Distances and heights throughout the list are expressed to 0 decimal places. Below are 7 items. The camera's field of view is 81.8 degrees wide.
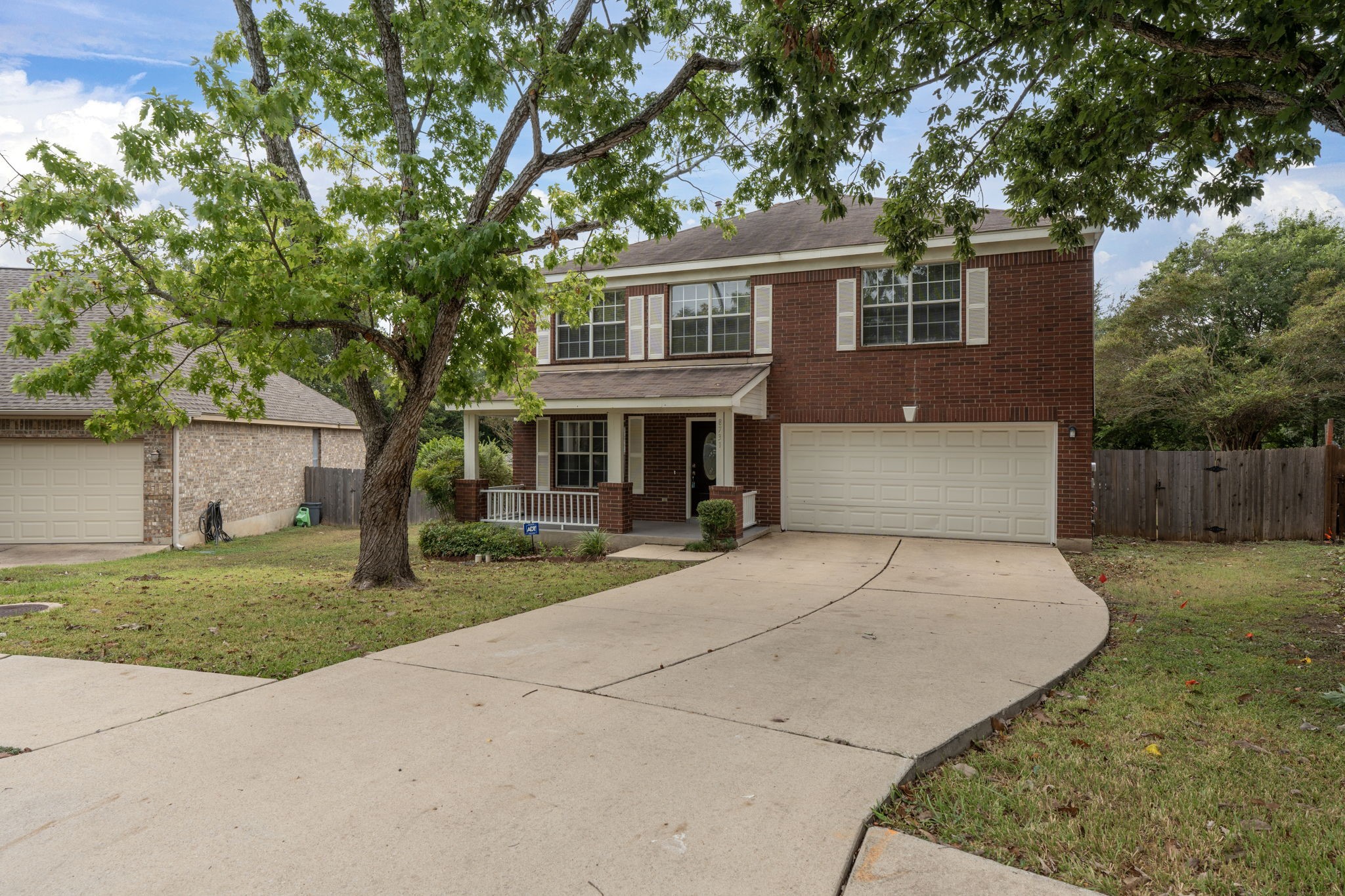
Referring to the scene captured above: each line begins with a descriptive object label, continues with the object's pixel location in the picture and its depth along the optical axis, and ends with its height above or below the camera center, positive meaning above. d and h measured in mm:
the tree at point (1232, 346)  20672 +3013
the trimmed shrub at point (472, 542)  13195 -1643
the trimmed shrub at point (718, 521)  12984 -1225
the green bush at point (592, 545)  13164 -1687
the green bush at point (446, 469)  15578 -472
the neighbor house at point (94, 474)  15414 -592
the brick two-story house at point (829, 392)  13156 +1000
